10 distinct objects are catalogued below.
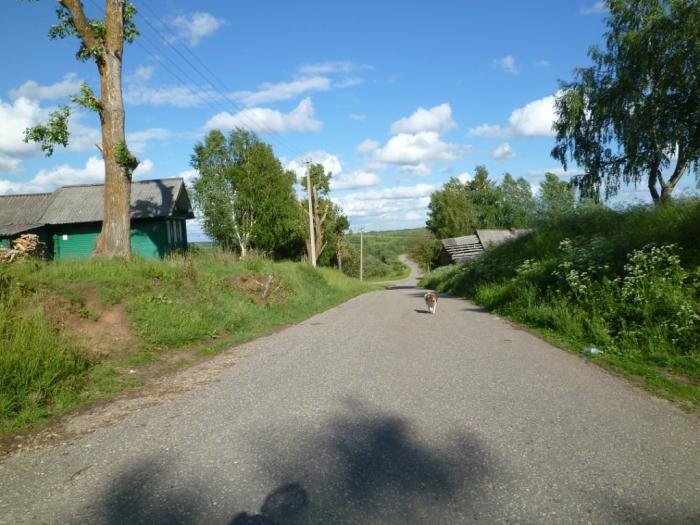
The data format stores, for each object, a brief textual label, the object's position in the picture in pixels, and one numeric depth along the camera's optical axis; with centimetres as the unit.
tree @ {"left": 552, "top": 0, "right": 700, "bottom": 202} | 1603
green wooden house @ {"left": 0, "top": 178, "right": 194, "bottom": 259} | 2689
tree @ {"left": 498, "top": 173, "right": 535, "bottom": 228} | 7912
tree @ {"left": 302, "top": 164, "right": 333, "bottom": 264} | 4581
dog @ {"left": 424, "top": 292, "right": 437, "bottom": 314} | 1594
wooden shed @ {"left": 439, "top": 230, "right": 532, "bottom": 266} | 4900
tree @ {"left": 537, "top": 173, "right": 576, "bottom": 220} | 6229
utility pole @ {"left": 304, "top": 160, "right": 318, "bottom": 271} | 3325
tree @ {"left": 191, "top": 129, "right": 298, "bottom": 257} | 3438
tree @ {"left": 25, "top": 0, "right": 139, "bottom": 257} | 1398
